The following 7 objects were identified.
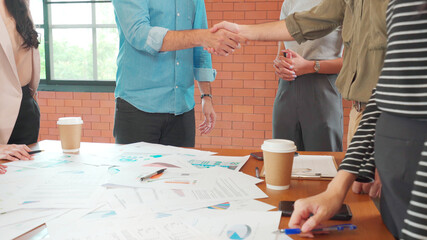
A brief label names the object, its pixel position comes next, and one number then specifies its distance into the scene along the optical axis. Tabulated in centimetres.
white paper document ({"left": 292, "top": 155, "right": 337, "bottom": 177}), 119
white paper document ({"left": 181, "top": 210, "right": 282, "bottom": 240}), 77
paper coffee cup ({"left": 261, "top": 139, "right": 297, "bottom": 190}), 105
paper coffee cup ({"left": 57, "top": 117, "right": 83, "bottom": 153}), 150
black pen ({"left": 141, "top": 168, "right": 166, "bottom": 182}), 113
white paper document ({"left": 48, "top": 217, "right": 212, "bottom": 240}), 75
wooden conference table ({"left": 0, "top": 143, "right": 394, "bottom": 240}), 77
